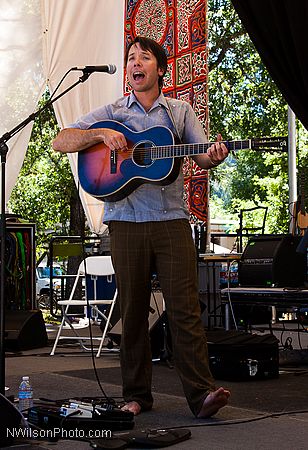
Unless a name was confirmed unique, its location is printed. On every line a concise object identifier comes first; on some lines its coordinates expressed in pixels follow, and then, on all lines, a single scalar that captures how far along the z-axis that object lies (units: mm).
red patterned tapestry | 7621
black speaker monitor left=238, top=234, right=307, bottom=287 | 6246
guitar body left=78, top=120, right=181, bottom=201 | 3416
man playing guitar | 3393
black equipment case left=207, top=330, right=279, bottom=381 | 4742
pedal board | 3150
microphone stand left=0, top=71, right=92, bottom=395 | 3375
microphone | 3664
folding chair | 6152
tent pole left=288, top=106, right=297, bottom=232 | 9914
